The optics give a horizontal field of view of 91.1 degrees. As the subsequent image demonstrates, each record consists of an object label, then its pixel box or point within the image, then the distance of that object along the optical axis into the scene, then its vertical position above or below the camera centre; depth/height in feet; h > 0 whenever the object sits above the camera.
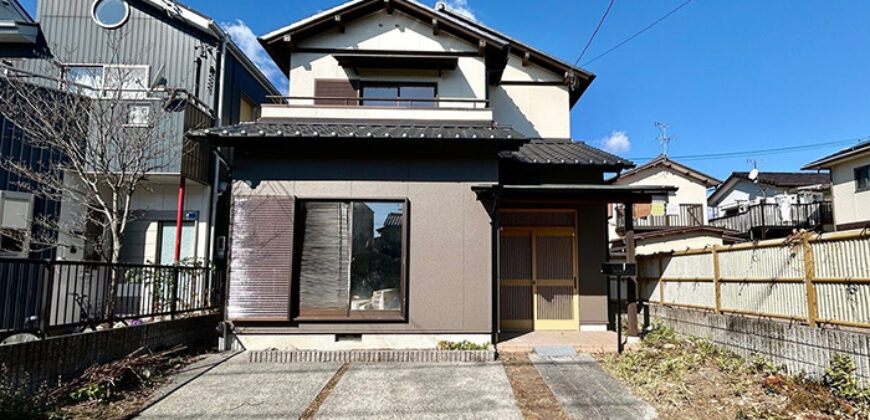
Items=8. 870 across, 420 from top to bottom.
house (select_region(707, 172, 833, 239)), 61.21 +6.87
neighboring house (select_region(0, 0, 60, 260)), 24.41 +2.74
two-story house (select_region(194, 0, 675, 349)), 21.76 +1.76
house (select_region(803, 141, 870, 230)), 48.47 +8.62
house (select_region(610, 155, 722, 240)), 72.36 +11.33
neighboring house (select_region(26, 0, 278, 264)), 30.48 +13.79
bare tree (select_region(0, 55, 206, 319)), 23.85 +6.66
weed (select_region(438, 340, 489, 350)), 21.29 -4.58
